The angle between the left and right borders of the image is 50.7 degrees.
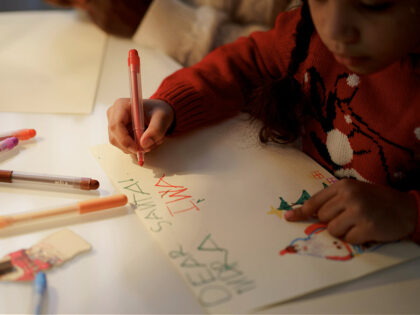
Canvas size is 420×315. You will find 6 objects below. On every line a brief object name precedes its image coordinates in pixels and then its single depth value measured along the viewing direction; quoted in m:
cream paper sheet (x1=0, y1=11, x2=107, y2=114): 0.74
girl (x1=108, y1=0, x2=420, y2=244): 0.46
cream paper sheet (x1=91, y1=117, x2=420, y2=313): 0.42
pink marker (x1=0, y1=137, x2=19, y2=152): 0.60
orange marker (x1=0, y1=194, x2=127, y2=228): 0.47
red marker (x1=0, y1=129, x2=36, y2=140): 0.63
